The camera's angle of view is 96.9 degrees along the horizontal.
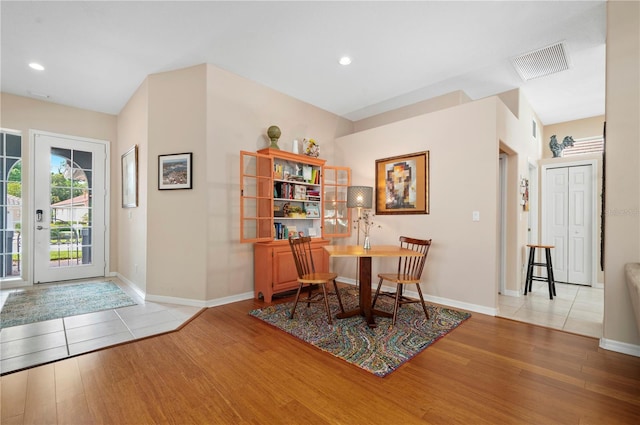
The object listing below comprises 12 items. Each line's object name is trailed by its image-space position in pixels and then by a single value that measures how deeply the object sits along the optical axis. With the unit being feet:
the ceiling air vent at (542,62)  10.51
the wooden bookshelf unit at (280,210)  12.33
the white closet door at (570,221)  15.51
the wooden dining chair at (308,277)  9.94
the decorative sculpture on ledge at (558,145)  16.83
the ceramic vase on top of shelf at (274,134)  13.07
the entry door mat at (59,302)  10.27
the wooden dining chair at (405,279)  9.77
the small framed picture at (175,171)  11.85
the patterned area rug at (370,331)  7.47
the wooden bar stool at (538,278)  13.02
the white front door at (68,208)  14.87
